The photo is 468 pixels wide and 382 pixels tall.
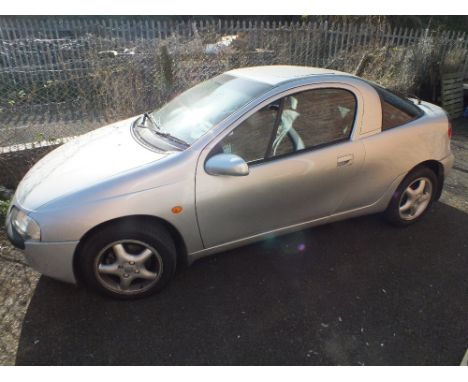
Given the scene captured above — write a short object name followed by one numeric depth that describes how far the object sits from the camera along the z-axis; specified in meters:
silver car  2.35
